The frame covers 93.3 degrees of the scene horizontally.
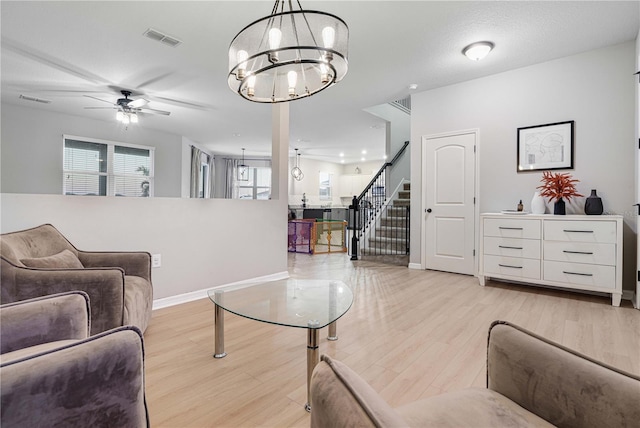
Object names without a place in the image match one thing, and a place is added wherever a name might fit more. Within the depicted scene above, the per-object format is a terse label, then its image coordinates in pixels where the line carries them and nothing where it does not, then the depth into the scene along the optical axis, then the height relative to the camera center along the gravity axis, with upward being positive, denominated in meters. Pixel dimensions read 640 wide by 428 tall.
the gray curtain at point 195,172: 8.96 +1.21
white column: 3.92 +0.80
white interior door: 4.31 +0.18
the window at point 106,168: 6.59 +1.02
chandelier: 1.73 +0.99
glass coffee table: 1.52 -0.58
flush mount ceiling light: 3.34 +1.84
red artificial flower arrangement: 3.43 +0.31
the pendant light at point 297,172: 10.57 +1.43
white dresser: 3.03 -0.40
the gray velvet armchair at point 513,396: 0.57 -0.43
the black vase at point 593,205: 3.24 +0.10
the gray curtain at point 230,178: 11.38 +1.27
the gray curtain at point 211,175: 10.72 +1.33
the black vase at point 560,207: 3.41 +0.08
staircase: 5.52 -0.45
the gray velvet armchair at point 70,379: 0.66 -0.41
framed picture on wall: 3.62 +0.83
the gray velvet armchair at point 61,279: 1.57 -0.37
